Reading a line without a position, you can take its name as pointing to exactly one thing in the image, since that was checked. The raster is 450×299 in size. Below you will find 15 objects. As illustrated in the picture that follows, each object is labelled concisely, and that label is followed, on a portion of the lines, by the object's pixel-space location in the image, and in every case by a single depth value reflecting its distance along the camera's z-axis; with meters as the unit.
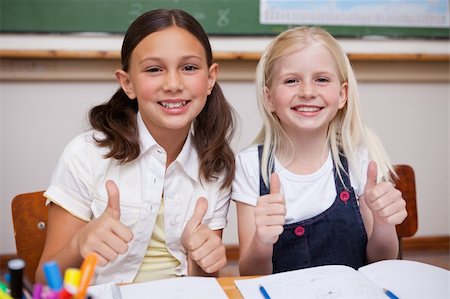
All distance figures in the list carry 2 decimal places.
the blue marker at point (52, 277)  0.49
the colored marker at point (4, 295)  0.51
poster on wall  2.21
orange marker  0.51
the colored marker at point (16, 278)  0.51
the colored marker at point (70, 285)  0.49
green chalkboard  2.05
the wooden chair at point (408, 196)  1.14
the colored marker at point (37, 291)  0.52
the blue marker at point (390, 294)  0.69
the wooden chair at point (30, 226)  0.98
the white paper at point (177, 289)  0.70
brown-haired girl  0.98
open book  0.70
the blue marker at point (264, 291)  0.70
